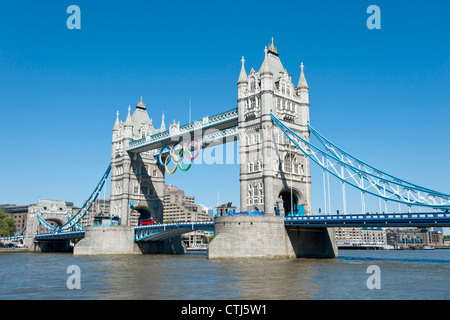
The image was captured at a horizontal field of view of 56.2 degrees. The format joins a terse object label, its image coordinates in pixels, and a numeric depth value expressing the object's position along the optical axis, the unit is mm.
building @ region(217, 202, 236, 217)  60112
